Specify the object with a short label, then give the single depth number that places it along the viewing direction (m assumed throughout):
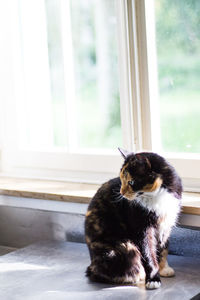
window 1.92
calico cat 1.66
